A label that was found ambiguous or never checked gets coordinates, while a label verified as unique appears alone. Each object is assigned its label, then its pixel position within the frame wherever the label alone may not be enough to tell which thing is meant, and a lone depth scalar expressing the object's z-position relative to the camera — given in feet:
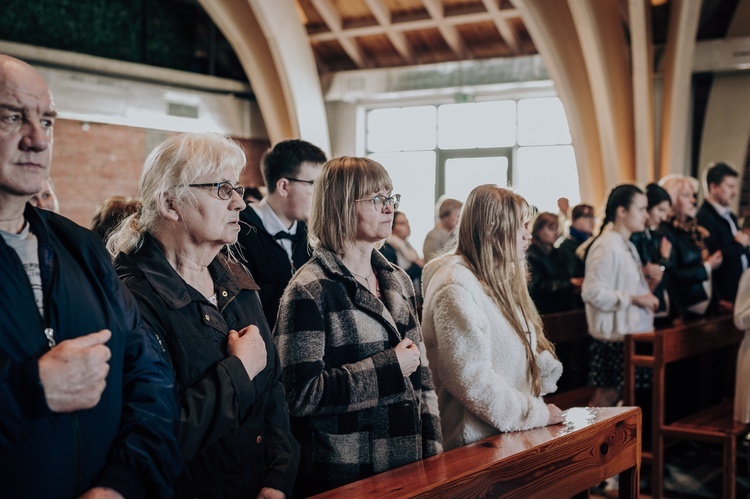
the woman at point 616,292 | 16.17
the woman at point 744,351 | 14.25
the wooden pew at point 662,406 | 14.66
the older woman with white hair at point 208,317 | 6.24
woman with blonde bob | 7.71
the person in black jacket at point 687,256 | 18.33
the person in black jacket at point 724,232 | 19.86
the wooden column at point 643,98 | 32.42
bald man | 4.83
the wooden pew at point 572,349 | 17.03
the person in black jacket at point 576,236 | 23.04
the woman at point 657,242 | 17.83
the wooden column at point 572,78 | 34.01
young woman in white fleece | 8.97
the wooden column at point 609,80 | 32.76
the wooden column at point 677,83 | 31.30
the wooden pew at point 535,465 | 7.11
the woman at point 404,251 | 26.50
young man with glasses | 10.54
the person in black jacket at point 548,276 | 20.81
